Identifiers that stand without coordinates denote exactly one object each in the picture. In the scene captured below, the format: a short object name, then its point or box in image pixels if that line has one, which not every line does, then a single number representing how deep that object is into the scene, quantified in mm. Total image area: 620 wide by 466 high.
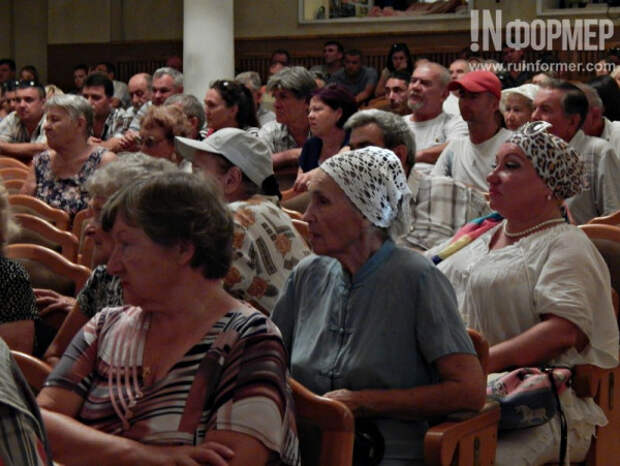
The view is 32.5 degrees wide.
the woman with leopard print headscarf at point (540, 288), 2945
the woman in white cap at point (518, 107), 6234
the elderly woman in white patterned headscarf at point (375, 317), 2408
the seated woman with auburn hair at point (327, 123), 5637
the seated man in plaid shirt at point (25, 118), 8763
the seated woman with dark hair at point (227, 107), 6461
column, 11281
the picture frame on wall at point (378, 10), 13539
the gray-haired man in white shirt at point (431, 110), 6492
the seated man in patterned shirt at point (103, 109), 9008
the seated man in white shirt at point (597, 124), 5820
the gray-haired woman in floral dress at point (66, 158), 5770
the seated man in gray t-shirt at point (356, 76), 12406
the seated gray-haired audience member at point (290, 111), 6547
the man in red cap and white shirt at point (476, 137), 5414
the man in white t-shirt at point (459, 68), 9211
